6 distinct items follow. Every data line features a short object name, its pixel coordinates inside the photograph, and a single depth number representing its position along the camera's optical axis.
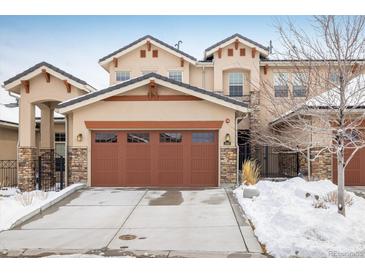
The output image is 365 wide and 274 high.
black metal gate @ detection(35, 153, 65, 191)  15.02
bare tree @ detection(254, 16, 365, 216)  7.31
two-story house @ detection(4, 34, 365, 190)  13.14
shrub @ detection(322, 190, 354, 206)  9.17
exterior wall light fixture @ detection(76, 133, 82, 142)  13.37
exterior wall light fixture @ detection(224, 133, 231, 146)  13.14
